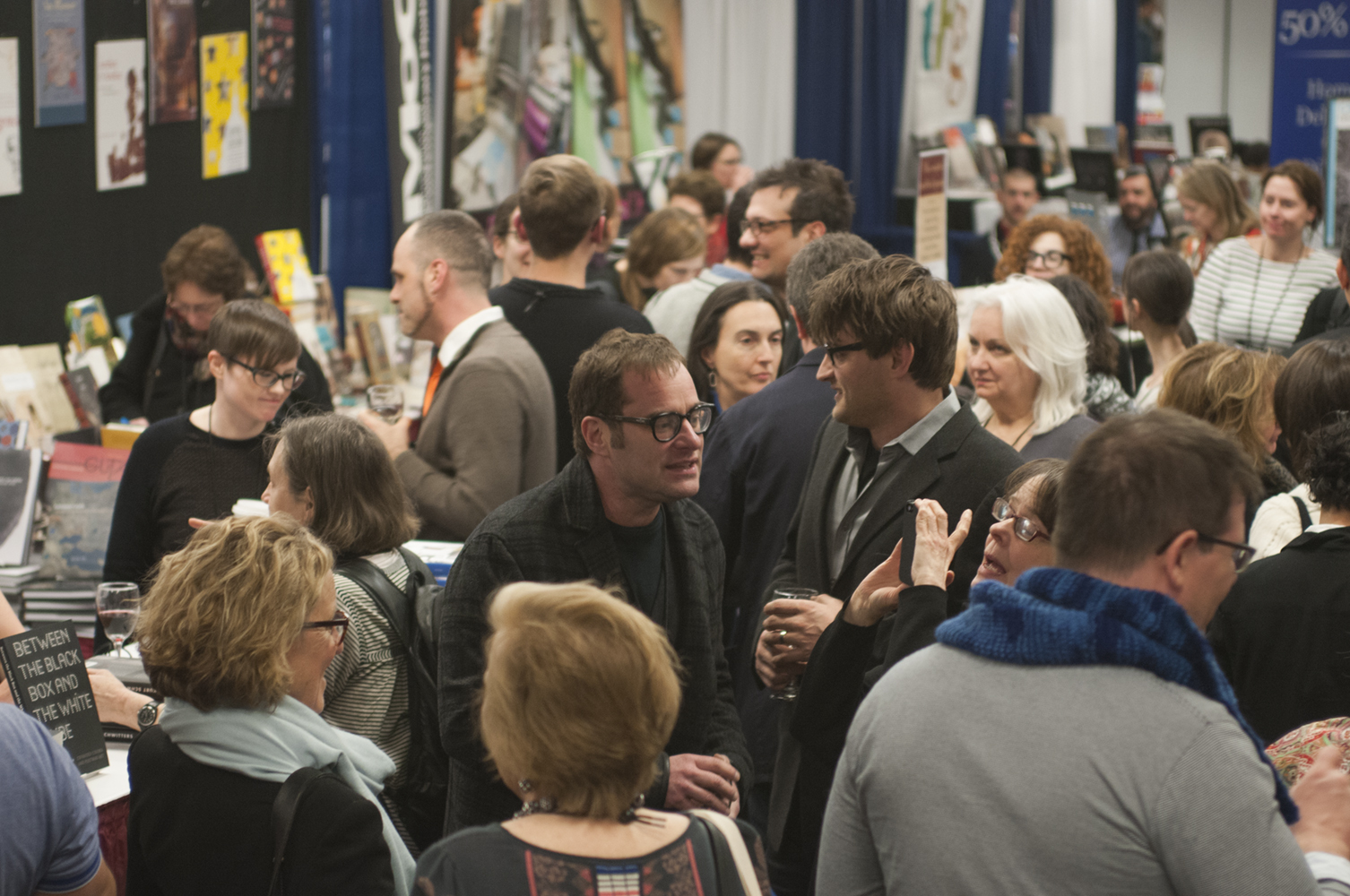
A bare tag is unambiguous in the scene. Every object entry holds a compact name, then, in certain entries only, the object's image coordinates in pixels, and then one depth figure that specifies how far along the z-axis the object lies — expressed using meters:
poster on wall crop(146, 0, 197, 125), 10.43
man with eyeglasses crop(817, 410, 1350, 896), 2.61
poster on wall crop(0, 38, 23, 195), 9.12
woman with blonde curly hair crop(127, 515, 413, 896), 3.59
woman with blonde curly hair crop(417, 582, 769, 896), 2.87
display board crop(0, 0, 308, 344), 9.53
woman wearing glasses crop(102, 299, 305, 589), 6.52
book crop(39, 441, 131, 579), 7.41
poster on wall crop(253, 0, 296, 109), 11.52
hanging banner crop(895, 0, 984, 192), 21.27
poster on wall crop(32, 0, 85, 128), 9.41
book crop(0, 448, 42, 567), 7.46
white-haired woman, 6.48
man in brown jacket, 6.60
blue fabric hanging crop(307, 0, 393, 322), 11.80
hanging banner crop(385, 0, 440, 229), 12.05
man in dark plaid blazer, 4.44
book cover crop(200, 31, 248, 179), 11.11
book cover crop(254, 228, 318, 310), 11.29
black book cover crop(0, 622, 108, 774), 4.60
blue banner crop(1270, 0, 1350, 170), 16.98
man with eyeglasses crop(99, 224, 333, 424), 8.77
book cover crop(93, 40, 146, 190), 10.05
